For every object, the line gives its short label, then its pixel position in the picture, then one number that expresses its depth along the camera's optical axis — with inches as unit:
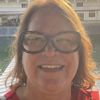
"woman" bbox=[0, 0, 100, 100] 12.6
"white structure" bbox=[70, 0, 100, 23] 257.9
